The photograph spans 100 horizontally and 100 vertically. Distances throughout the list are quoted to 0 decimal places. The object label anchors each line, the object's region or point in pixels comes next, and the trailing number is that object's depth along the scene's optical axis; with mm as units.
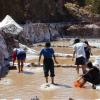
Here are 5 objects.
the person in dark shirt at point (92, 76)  15258
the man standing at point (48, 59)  15938
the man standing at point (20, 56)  19578
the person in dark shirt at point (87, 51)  18712
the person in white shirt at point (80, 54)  17594
